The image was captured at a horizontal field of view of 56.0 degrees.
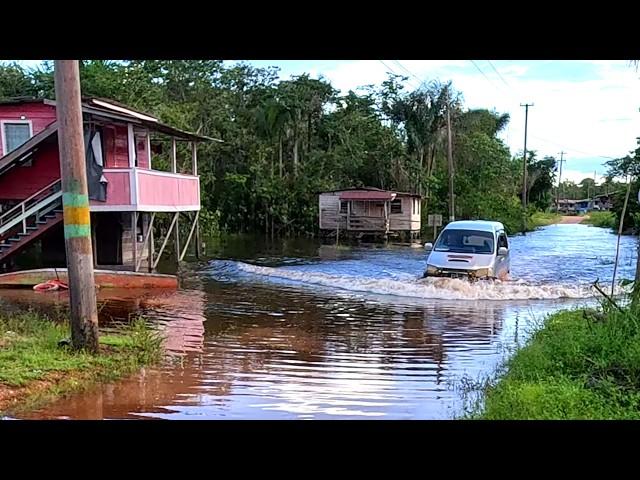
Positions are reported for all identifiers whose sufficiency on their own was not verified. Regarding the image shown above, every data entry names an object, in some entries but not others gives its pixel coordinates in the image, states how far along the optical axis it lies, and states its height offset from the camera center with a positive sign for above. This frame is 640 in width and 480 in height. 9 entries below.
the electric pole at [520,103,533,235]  49.86 +1.60
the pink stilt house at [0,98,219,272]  15.55 +0.29
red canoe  14.62 -2.09
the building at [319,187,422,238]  36.41 -1.25
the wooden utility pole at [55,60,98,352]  7.28 -0.37
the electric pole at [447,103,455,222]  34.53 +1.17
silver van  14.12 -1.44
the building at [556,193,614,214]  94.06 -2.18
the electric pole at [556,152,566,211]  95.09 -0.67
